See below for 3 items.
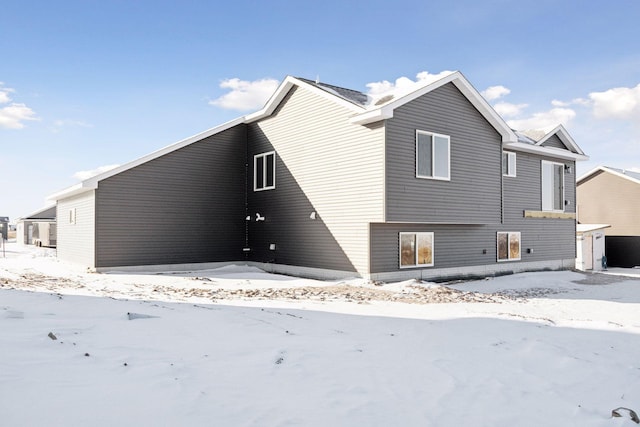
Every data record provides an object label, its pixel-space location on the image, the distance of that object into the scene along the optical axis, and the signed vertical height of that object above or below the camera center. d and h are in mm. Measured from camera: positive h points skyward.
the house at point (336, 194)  14406 +1155
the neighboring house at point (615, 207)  24641 +1266
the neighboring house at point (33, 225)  34753 +104
